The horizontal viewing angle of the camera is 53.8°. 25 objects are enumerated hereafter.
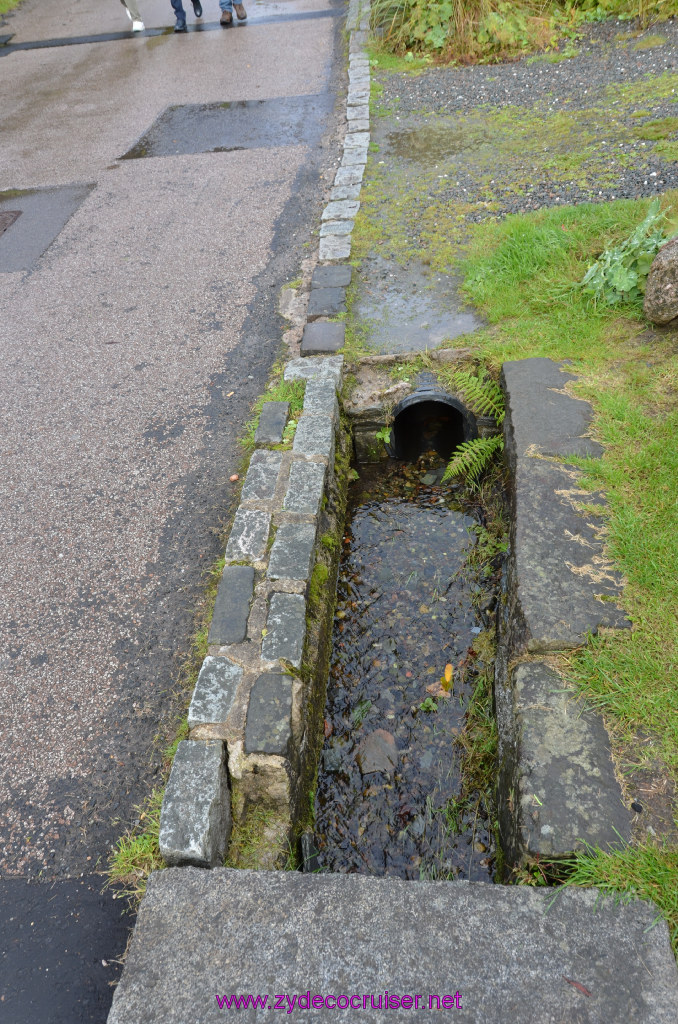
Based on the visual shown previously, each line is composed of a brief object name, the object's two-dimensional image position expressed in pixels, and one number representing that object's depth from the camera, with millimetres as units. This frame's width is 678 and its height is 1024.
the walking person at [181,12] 10555
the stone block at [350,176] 6269
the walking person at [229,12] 10500
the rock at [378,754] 2906
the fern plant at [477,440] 3904
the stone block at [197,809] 2236
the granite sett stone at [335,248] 5262
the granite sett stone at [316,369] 4133
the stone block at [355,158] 6568
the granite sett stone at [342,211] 5750
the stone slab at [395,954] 1733
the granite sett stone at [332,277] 4957
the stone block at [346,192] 6043
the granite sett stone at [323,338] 4387
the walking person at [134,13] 10875
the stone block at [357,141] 6852
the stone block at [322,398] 3900
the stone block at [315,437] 3666
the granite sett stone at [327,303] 4711
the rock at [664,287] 3756
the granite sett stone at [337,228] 5547
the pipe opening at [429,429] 4148
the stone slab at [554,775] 2135
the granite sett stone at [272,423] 3842
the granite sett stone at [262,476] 3490
